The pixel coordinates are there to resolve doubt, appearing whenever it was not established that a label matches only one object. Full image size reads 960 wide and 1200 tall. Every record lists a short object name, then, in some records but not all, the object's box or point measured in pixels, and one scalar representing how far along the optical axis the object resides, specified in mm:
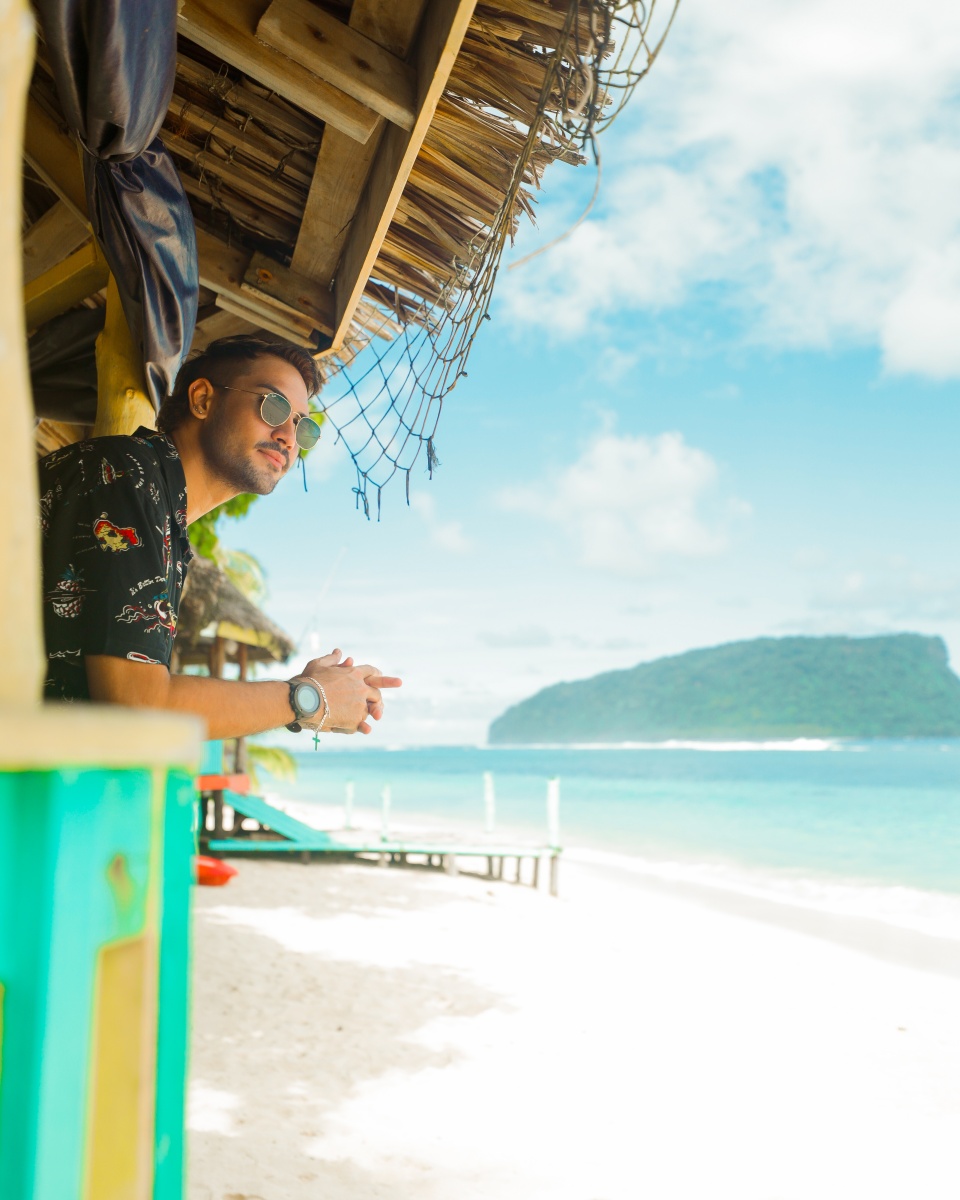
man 1480
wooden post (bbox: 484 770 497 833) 15128
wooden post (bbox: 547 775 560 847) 13871
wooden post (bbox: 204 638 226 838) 14020
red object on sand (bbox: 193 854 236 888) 10258
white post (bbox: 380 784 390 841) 15688
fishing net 2078
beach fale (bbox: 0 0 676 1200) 517
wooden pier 13133
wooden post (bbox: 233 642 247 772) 14718
